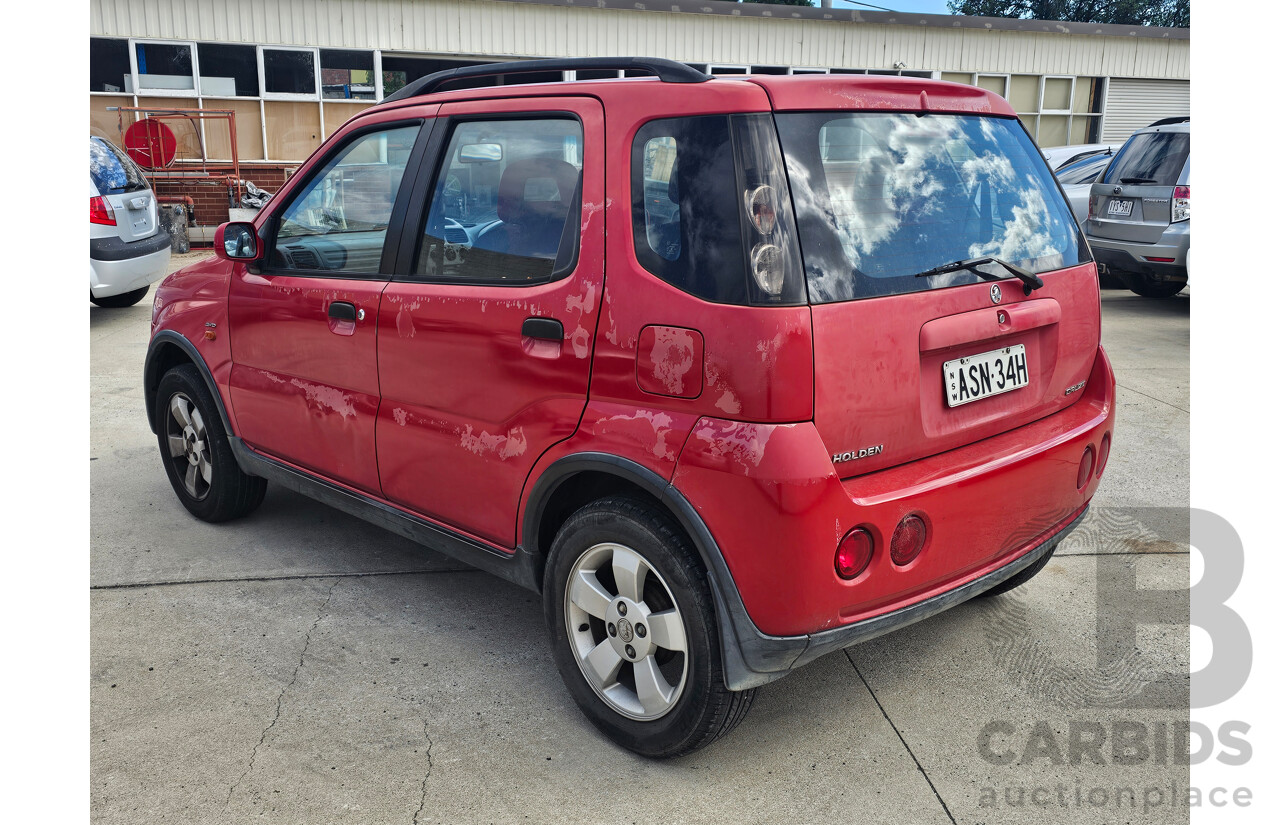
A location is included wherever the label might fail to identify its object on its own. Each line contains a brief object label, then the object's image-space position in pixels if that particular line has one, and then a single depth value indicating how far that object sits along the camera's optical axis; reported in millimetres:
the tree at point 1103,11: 51844
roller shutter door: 21672
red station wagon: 2369
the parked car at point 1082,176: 11875
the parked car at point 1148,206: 9438
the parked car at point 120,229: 8961
